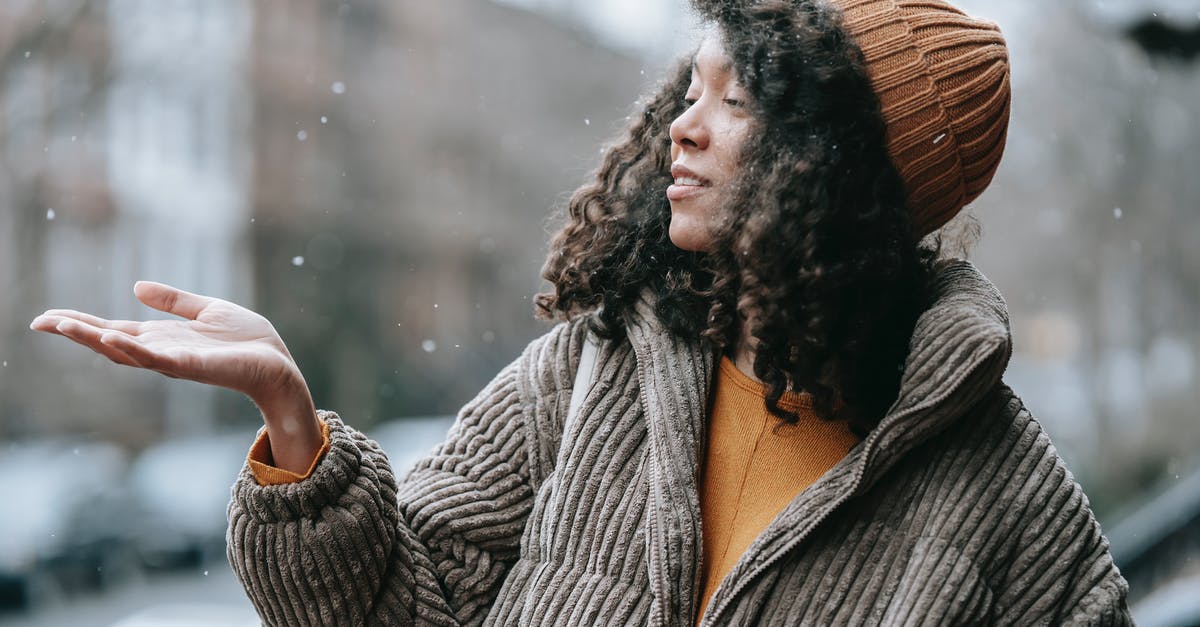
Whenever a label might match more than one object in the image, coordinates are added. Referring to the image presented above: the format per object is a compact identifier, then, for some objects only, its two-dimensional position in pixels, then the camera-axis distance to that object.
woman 1.47
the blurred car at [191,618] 4.52
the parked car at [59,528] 7.53
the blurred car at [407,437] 9.31
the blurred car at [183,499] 8.72
